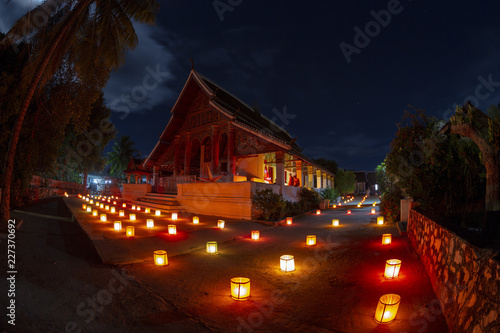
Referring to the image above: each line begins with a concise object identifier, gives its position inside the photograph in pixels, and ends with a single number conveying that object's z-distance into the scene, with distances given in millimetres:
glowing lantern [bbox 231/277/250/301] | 4305
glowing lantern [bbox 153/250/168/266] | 6062
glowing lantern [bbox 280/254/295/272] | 5805
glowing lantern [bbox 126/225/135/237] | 7973
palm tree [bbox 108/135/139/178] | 46750
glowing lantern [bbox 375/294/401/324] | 3441
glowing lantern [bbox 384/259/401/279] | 4875
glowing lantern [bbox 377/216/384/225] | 10273
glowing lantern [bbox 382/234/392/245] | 7129
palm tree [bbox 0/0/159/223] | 7215
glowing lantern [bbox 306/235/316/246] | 8055
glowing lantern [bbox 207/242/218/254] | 7285
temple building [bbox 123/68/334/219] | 14727
